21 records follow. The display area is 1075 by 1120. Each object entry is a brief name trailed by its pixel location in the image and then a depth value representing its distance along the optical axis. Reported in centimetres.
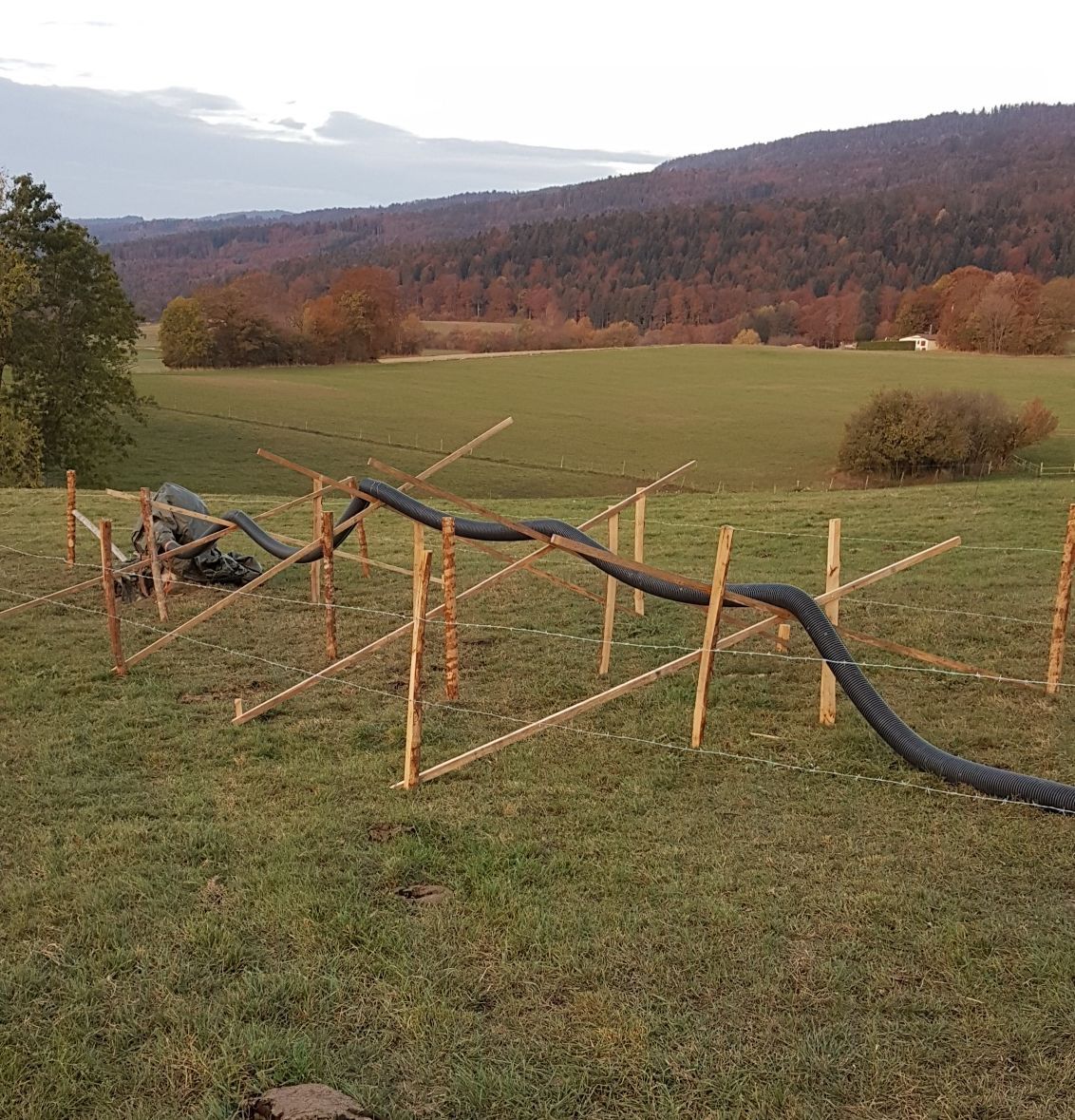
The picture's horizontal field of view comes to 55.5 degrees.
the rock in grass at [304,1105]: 449
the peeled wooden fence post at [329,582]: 1066
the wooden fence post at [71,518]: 1464
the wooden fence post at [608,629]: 1082
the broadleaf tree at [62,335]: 3578
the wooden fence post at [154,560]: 1286
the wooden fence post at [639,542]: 1270
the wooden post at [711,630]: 820
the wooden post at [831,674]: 911
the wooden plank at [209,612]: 1095
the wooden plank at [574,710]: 796
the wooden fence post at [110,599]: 1073
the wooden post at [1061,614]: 926
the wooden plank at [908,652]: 874
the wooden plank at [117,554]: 1307
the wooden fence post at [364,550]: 1460
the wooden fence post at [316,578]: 1362
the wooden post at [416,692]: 785
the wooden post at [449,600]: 873
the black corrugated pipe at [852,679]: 761
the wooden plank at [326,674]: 942
